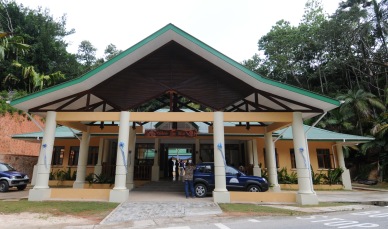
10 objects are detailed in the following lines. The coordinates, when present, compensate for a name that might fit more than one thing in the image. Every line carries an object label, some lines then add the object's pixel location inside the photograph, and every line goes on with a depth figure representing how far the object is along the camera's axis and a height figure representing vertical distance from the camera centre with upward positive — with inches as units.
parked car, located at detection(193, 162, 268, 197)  479.8 -24.7
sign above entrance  500.4 +72.7
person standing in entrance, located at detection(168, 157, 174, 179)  792.3 +5.6
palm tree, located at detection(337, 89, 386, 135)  920.3 +235.7
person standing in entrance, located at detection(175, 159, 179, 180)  753.4 +0.7
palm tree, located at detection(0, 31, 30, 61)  553.9 +306.0
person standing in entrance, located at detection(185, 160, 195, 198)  464.1 -13.4
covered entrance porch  414.0 +130.8
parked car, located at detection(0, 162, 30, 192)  580.7 -17.7
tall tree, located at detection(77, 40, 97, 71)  1811.0 +861.6
